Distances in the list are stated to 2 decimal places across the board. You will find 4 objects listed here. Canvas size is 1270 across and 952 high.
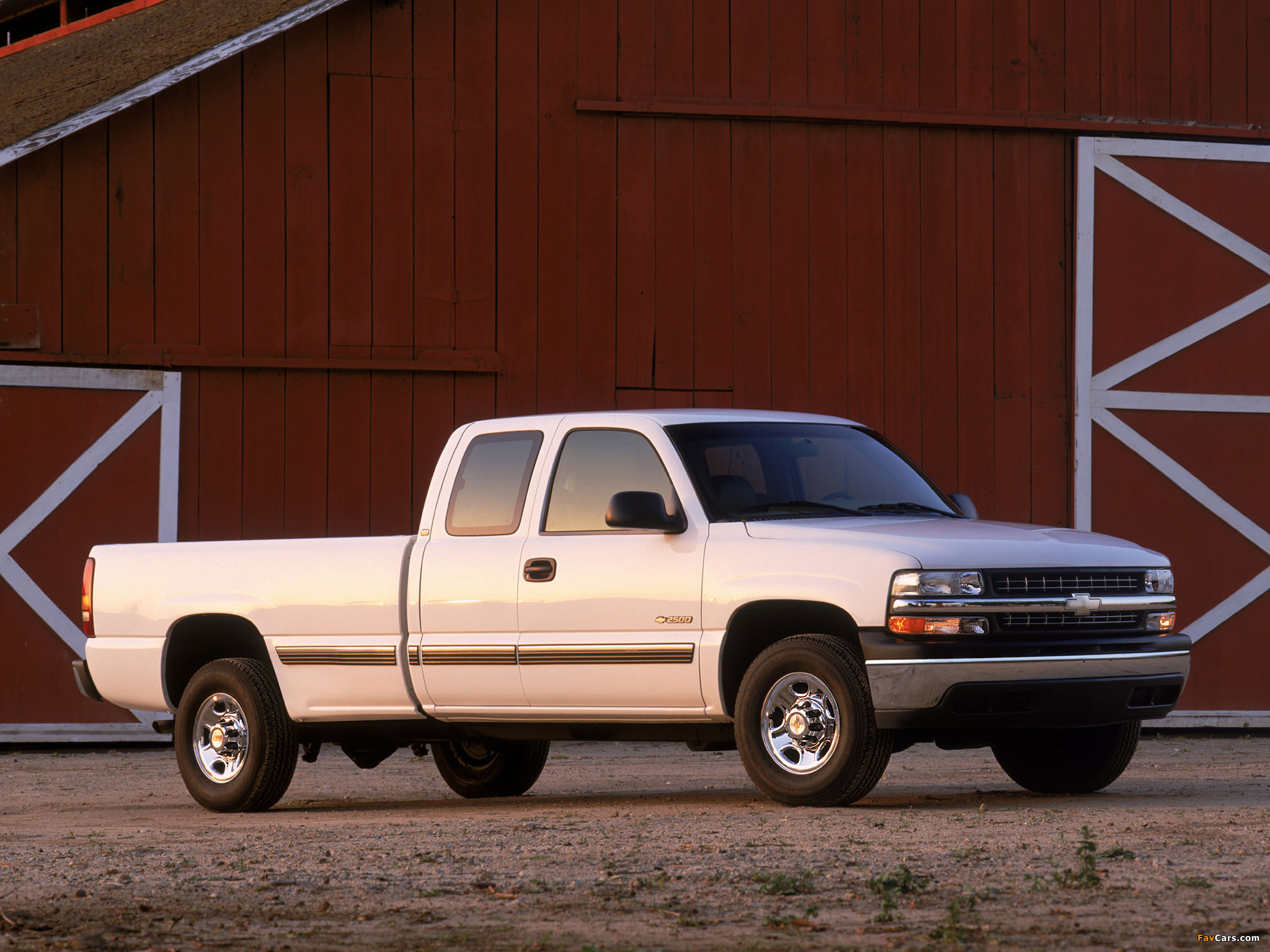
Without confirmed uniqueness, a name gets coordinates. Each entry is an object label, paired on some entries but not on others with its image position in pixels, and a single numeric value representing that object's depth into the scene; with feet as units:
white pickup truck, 50.98
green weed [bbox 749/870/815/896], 38.09
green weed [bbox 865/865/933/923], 37.68
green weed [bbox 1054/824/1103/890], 38.24
